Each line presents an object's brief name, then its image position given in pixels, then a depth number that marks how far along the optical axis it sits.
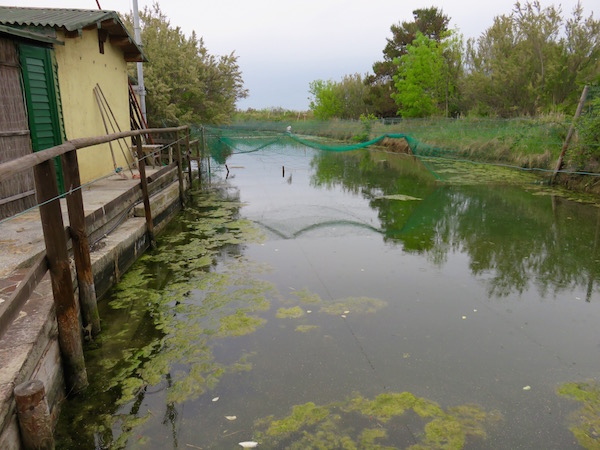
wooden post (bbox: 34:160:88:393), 2.74
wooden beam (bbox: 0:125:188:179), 2.08
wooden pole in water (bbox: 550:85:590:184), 10.24
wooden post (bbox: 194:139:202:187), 12.72
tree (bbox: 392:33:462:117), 26.31
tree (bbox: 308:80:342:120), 39.53
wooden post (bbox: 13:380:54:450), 2.17
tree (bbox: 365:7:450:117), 32.91
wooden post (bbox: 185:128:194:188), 10.81
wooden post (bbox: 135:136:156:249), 5.98
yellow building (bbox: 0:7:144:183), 6.22
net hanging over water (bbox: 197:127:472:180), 13.38
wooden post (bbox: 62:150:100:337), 3.34
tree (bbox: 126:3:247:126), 16.58
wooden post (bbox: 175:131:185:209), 9.09
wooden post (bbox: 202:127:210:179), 14.16
